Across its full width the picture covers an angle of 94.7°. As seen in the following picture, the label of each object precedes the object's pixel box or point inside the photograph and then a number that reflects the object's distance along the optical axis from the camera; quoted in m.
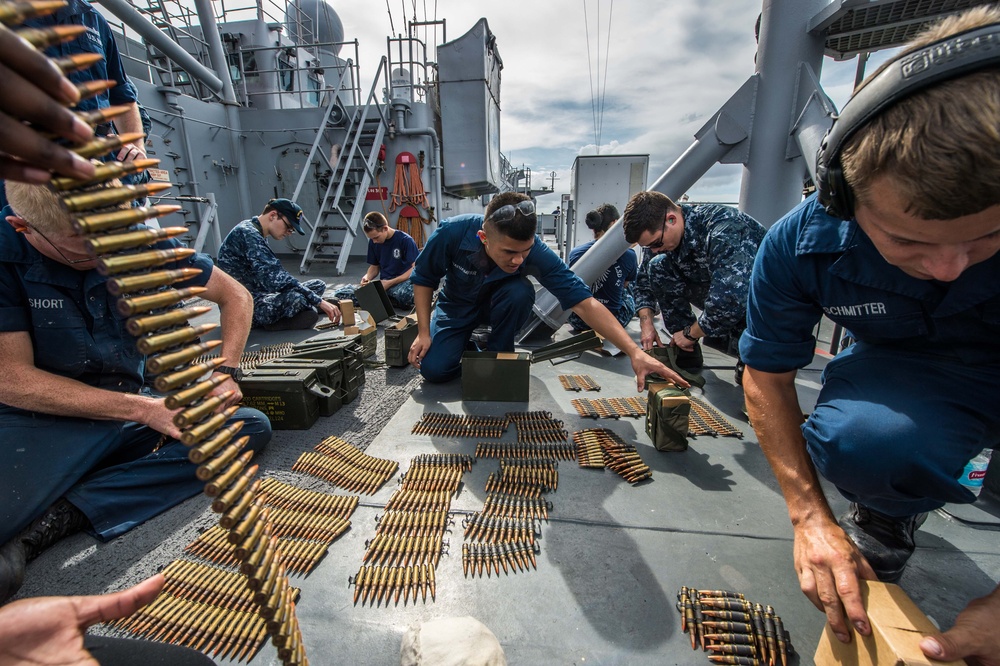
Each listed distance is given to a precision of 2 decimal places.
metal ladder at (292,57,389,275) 10.01
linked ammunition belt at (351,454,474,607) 1.74
